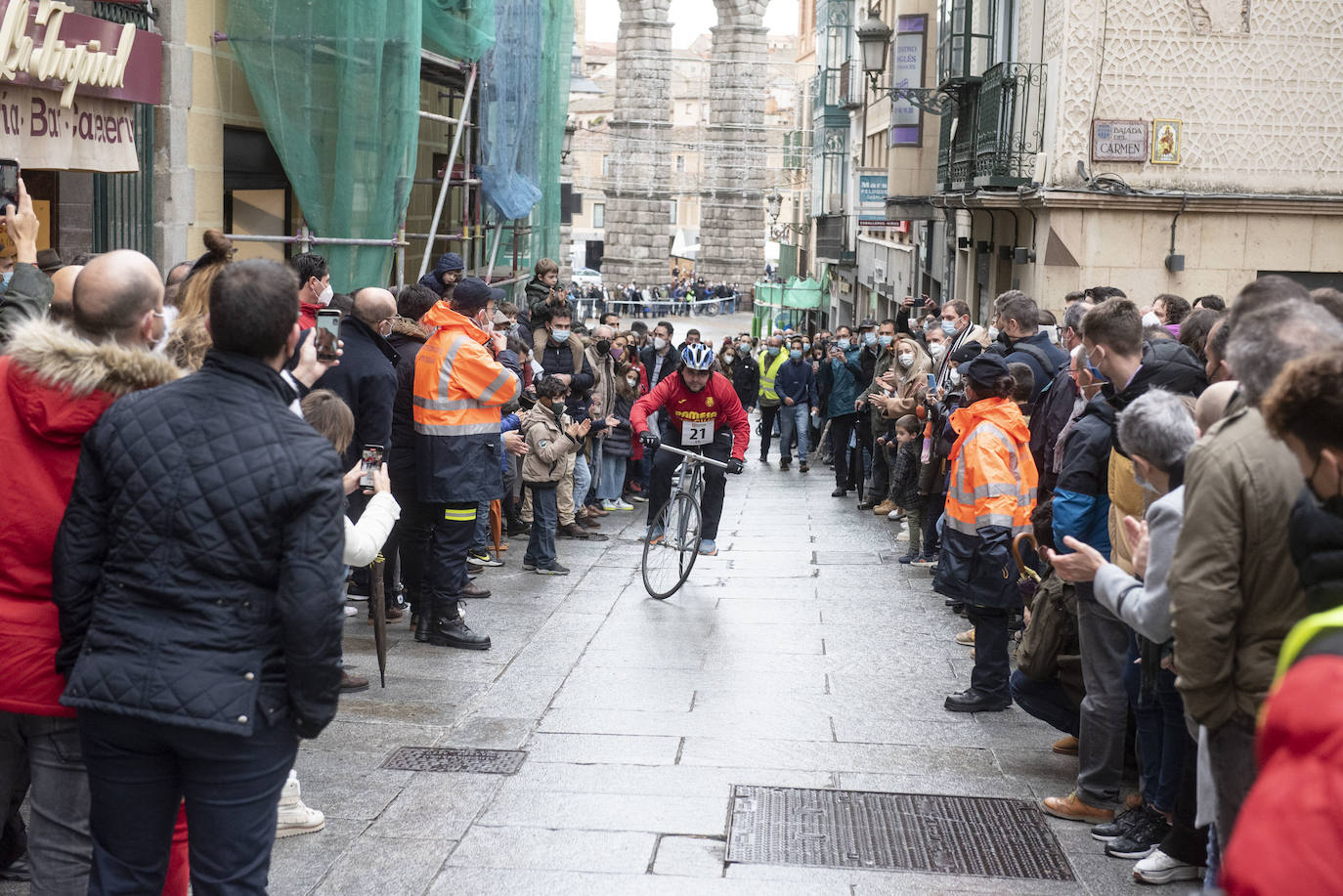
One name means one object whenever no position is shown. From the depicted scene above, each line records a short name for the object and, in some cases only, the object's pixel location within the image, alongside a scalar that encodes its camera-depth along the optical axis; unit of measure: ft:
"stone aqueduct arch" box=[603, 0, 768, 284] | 190.49
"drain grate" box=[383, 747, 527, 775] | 20.38
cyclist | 35.86
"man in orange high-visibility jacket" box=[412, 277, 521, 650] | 26.66
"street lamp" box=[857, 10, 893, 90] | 78.23
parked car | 220.55
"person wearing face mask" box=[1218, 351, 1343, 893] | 5.99
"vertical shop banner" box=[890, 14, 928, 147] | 84.53
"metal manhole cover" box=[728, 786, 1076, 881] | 17.25
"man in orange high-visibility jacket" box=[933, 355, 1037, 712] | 23.63
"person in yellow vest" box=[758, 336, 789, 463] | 70.13
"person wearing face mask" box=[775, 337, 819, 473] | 68.23
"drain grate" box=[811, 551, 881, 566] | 40.47
